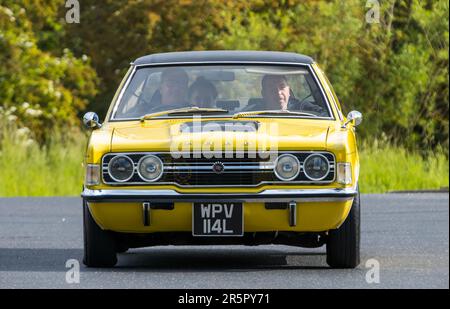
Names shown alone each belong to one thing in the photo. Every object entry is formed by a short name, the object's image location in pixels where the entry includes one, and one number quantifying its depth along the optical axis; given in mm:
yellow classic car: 10156
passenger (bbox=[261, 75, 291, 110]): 11305
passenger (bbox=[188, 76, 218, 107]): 11344
